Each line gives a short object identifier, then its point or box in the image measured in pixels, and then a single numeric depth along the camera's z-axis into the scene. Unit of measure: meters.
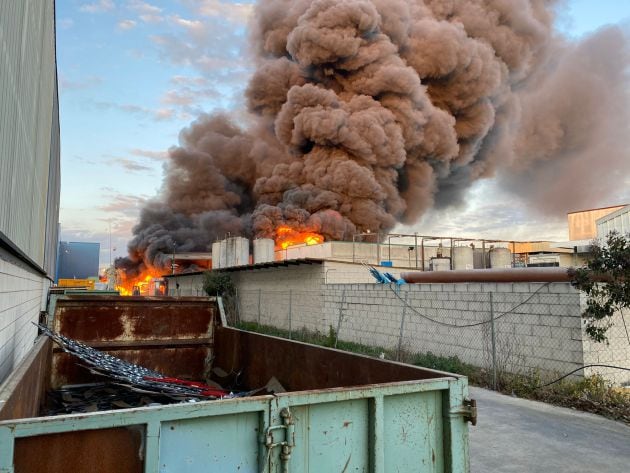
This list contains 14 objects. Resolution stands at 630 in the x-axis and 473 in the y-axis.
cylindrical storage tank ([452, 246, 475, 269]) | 23.00
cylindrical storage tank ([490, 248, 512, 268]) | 24.16
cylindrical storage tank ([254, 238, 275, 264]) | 27.94
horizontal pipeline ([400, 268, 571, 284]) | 8.96
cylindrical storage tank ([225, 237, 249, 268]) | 29.81
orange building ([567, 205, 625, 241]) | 29.30
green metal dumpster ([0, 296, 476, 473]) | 2.00
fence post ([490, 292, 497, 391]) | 7.75
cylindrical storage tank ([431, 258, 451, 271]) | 21.39
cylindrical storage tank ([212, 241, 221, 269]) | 32.59
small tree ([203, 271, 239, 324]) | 22.58
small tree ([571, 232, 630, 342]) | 7.05
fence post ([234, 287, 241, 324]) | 22.33
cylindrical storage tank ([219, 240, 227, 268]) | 30.94
